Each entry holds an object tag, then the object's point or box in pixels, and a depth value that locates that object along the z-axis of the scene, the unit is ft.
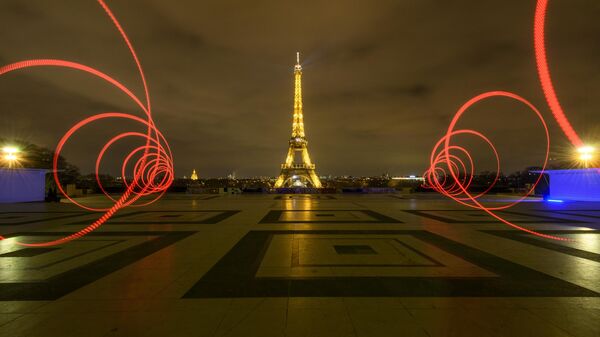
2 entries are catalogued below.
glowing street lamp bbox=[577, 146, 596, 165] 106.93
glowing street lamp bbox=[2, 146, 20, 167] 109.40
